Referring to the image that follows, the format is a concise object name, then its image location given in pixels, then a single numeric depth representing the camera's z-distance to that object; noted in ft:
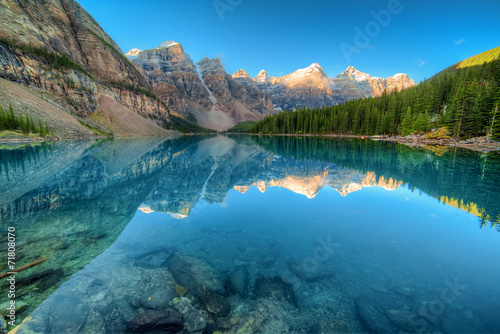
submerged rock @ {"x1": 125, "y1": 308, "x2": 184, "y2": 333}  16.42
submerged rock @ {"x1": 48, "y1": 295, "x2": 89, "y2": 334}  16.79
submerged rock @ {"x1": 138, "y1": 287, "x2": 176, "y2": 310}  19.43
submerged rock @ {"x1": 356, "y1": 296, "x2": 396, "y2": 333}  16.84
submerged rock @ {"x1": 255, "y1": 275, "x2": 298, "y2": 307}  20.70
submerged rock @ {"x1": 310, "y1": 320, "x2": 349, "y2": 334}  16.79
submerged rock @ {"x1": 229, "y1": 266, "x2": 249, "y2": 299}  21.67
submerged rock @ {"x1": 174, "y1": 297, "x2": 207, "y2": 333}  16.74
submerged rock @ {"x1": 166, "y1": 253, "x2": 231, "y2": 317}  19.47
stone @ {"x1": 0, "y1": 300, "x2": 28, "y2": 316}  17.95
